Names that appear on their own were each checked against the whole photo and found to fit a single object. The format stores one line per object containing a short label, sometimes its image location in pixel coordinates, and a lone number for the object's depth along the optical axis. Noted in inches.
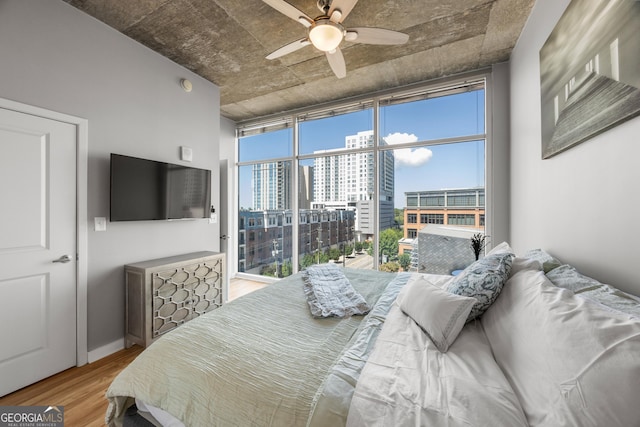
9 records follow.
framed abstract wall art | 39.9
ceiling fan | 64.3
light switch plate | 86.7
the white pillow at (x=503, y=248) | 64.7
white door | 68.9
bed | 26.3
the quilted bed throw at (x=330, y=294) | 58.4
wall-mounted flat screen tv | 89.4
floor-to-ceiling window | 125.5
